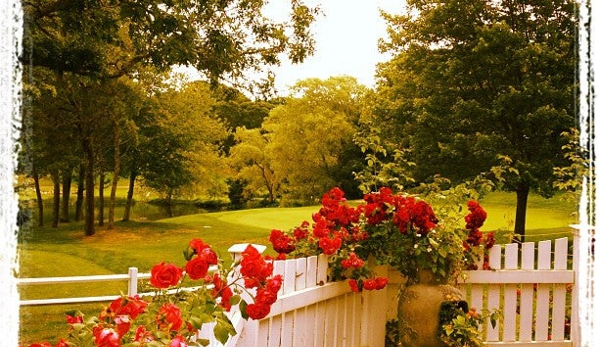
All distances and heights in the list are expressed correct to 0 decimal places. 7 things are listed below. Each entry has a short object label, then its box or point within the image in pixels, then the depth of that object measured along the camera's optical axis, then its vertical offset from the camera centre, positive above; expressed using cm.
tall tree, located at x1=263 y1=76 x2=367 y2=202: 3184 +260
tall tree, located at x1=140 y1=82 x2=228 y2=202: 2233 +153
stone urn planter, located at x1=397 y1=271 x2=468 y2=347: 385 -87
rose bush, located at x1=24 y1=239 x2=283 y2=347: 148 -42
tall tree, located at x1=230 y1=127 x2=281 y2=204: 3488 +95
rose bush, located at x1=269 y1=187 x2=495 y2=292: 382 -39
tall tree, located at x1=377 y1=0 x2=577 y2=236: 1323 +237
